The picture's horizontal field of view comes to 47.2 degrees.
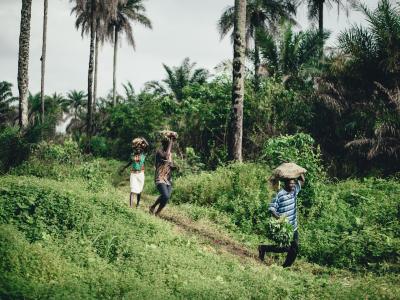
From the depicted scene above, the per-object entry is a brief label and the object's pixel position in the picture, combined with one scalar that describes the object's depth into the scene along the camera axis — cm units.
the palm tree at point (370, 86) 1423
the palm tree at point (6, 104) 4578
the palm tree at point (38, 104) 3843
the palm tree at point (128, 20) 3588
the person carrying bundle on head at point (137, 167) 1004
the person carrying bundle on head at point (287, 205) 748
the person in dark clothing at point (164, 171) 940
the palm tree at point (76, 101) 6395
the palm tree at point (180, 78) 3189
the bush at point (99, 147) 2597
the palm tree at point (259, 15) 2980
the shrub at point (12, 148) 1303
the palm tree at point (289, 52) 1992
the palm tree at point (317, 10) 2491
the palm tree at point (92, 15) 2592
